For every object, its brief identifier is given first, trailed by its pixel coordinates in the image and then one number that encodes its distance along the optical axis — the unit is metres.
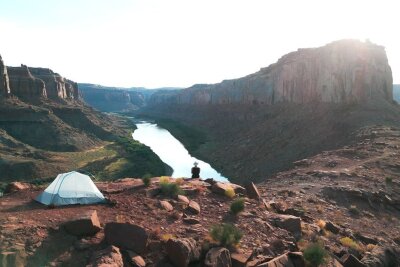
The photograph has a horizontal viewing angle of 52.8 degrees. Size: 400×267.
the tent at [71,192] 12.69
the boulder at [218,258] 9.94
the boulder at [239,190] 15.85
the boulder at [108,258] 9.09
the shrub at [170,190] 14.14
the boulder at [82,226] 10.39
